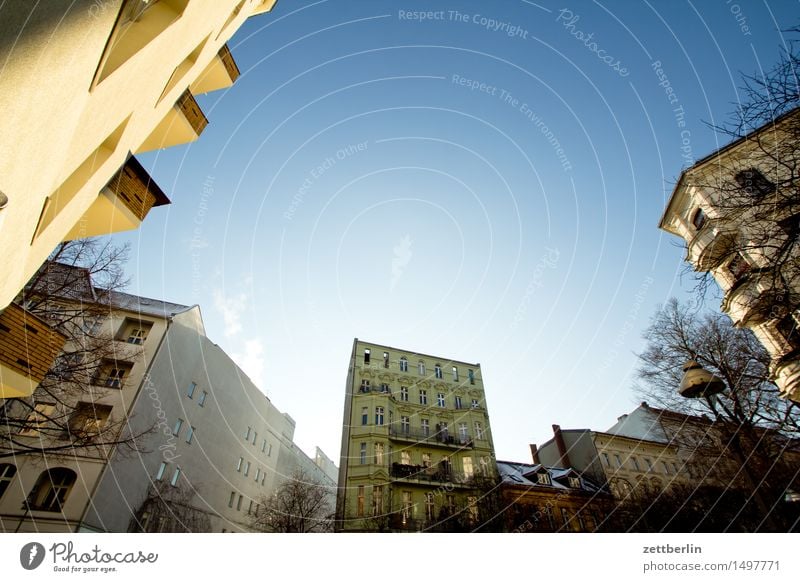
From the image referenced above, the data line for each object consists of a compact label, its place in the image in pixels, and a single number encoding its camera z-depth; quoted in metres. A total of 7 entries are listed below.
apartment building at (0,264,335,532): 15.98
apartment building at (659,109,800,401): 4.87
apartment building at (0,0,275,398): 2.03
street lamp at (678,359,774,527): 5.10
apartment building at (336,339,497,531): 23.00
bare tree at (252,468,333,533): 23.02
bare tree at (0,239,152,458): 10.01
